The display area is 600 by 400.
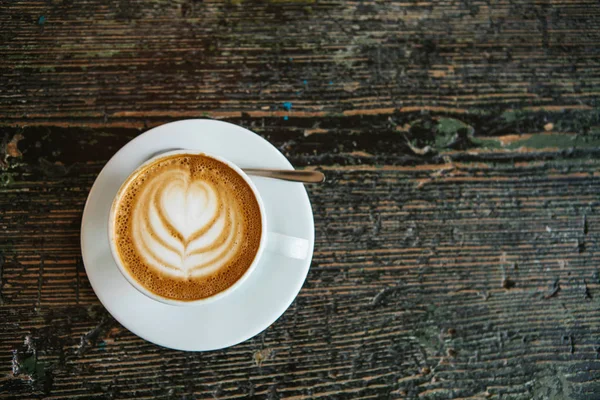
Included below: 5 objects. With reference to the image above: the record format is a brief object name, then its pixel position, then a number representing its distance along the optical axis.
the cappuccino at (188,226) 0.52
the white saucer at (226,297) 0.53
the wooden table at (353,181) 0.56
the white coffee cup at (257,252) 0.50
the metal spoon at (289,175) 0.54
